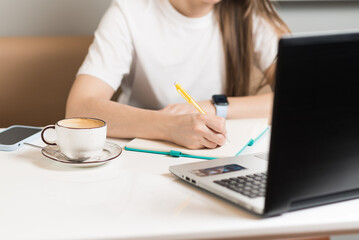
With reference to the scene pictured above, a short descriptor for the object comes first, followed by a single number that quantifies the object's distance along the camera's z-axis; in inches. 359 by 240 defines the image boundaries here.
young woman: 54.8
